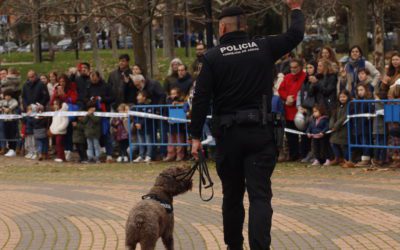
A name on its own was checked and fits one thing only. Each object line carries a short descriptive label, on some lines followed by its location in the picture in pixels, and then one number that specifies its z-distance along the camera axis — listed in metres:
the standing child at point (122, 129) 18.44
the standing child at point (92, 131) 18.42
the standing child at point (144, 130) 18.17
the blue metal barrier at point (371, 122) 14.89
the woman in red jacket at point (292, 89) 16.50
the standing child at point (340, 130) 15.55
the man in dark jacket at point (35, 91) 20.19
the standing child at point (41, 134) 19.72
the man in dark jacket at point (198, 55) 18.37
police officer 7.22
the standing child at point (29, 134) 20.03
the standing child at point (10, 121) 20.98
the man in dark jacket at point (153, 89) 18.22
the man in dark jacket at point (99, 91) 18.62
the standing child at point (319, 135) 15.92
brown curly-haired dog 7.20
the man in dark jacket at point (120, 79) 18.69
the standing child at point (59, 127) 19.02
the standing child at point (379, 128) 15.18
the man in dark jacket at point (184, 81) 17.81
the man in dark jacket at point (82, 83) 18.91
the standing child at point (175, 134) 17.72
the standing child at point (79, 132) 18.67
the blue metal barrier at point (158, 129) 17.64
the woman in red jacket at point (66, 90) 19.00
